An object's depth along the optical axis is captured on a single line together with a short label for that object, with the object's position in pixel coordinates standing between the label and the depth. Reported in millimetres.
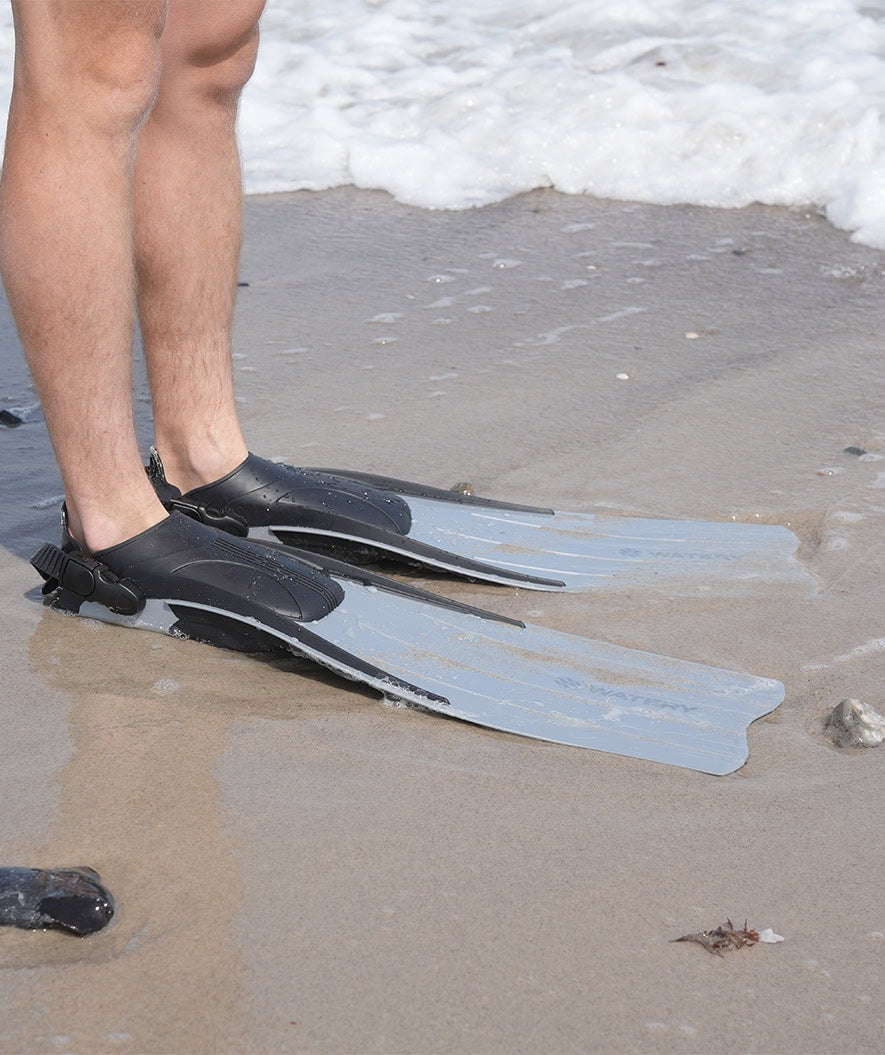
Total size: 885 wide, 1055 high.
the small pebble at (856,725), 3631
